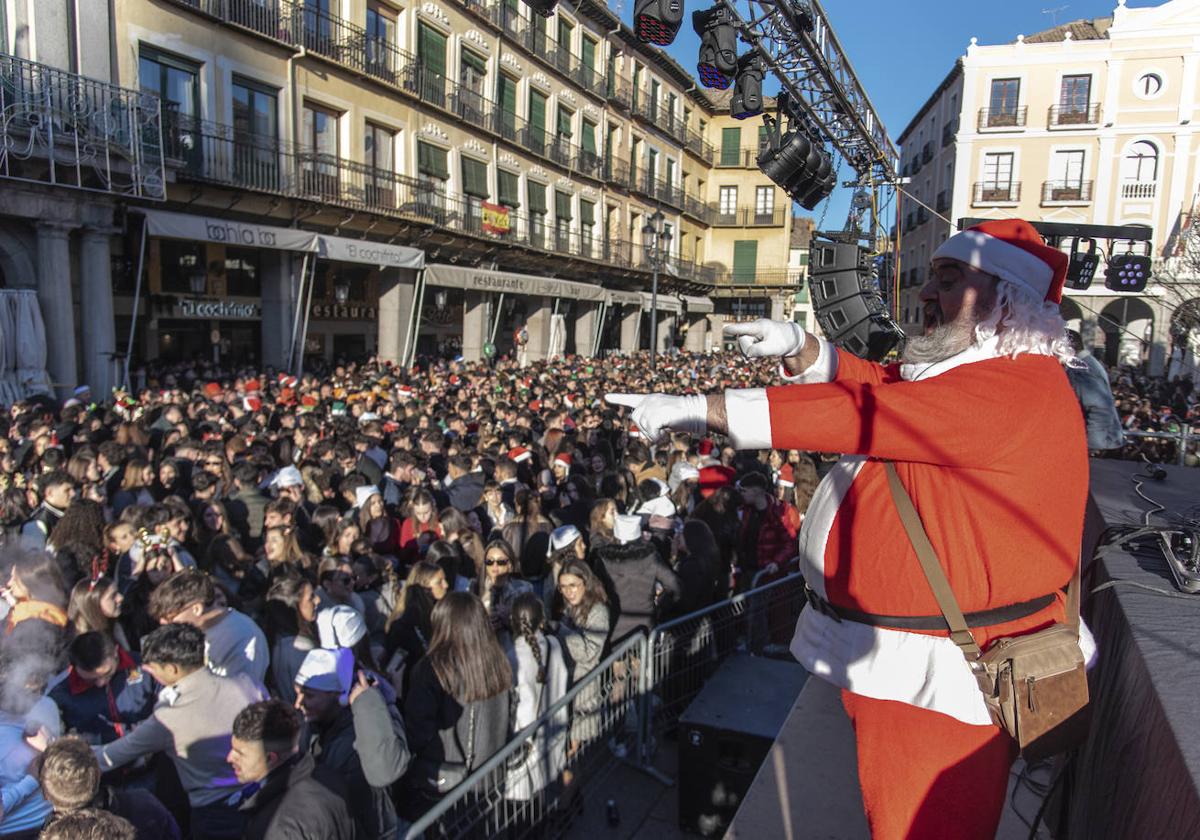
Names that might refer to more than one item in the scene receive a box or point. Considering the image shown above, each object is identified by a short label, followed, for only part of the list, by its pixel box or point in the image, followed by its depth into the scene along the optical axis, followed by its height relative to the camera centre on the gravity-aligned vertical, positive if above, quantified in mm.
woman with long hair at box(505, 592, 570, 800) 3643 -1807
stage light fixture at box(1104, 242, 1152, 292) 10195 +835
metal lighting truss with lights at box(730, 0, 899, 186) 8727 +3162
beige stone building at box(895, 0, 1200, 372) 28609 +7764
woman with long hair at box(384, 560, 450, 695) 4270 -1679
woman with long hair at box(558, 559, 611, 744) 4156 -1708
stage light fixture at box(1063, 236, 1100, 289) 7246 +729
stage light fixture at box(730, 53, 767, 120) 8516 +2639
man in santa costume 1653 -399
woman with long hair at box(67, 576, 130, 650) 3977 -1549
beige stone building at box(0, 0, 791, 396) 15281 +3839
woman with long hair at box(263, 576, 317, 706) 3930 -1632
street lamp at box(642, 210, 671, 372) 20609 +2487
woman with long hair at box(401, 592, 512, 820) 3404 -1698
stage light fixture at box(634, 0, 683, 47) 6992 +2762
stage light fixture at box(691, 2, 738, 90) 8023 +2974
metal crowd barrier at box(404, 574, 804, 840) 3271 -2137
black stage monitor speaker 4027 -2224
